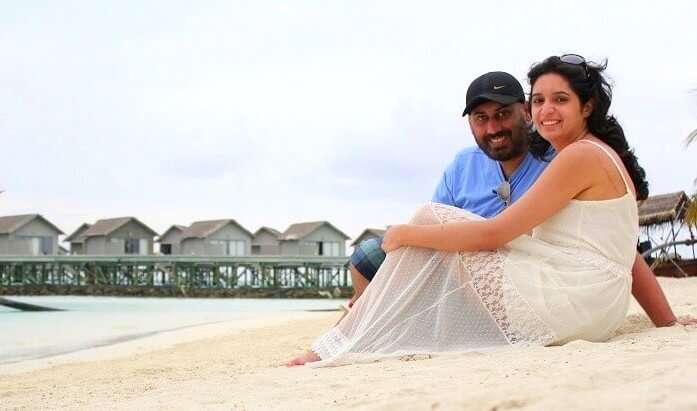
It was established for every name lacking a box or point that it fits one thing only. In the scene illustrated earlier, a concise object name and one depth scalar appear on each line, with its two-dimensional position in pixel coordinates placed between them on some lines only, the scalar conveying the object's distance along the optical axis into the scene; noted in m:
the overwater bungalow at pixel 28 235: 36.16
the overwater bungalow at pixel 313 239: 35.78
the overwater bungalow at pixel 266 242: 37.59
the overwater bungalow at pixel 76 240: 39.88
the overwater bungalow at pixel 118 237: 36.69
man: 3.13
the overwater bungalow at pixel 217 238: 35.78
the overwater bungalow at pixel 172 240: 38.22
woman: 2.60
